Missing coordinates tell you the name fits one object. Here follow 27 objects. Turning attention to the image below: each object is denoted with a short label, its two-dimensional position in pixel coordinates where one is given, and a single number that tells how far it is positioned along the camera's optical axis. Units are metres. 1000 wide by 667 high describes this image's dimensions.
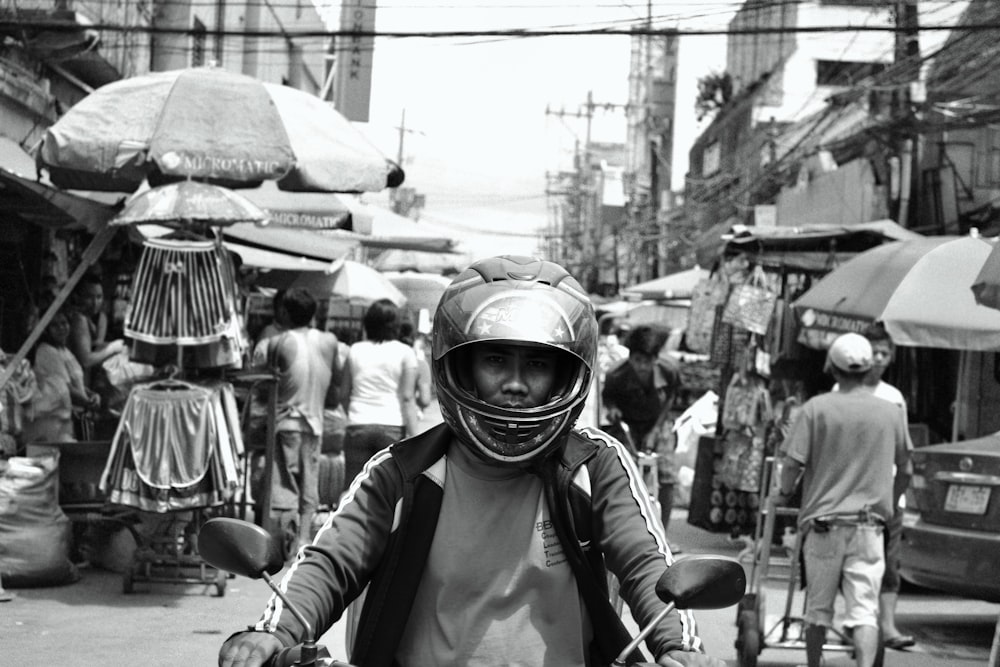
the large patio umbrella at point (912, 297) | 10.48
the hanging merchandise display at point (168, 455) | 9.20
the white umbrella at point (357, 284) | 17.27
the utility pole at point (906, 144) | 20.59
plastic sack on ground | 9.12
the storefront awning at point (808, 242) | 13.15
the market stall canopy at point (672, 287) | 25.56
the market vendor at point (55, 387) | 11.20
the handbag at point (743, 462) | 13.02
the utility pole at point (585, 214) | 78.38
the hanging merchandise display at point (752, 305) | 12.81
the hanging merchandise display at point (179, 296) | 9.35
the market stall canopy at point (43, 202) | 11.37
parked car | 8.82
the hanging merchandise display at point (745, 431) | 13.00
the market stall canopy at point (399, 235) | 19.38
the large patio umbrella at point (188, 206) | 9.22
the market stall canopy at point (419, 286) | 30.05
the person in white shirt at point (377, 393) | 11.12
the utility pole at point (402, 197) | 68.75
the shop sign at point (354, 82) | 28.14
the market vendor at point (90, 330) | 13.34
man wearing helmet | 3.19
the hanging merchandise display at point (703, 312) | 13.77
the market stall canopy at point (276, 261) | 15.81
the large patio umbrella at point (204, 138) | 9.77
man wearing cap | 7.45
